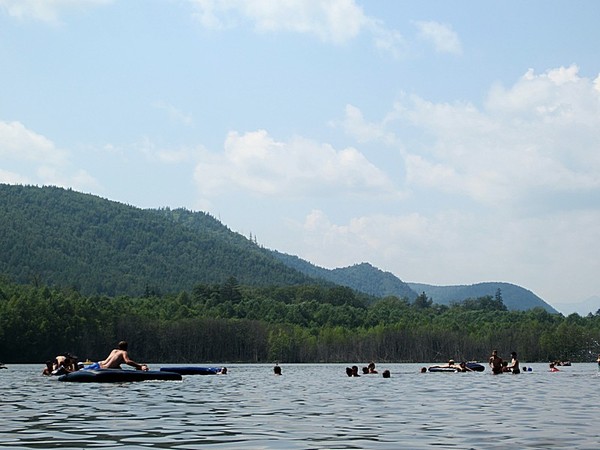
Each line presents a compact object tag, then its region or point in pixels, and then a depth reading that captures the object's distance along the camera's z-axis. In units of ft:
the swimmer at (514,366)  220.37
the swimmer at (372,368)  238.07
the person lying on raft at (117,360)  143.33
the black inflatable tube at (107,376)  136.56
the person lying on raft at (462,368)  241.37
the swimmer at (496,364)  217.77
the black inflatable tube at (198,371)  222.48
